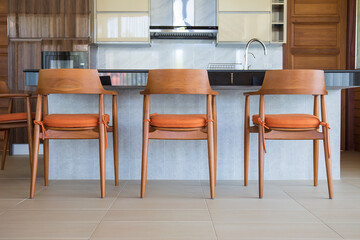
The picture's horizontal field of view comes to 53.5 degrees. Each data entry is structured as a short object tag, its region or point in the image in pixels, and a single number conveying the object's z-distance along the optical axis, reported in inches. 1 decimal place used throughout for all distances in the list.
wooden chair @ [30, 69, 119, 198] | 95.0
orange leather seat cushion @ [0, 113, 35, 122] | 124.8
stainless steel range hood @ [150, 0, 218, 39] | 189.6
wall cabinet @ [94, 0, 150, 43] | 185.9
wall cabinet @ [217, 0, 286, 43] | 186.2
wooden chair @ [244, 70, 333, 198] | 94.2
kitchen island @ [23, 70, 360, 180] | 118.6
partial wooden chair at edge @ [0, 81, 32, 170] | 120.5
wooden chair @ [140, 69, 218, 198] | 93.4
